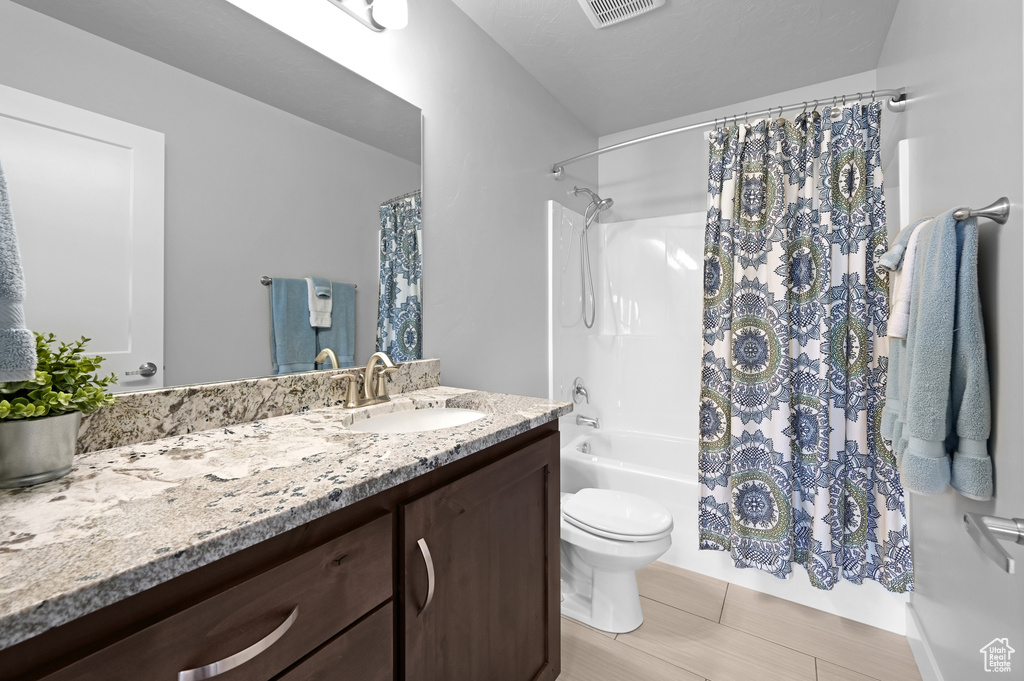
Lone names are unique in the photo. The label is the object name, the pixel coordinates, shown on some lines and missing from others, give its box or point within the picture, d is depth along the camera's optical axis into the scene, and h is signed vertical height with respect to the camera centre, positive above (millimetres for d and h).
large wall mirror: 868 +476
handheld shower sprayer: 2790 +642
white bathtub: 2182 -703
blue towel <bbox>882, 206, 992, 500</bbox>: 986 -85
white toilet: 1675 -800
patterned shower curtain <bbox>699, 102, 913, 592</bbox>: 1748 -63
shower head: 2770 +889
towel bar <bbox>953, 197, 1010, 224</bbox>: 921 +280
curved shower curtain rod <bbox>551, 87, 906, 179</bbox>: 1701 +965
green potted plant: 668 -112
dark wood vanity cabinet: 496 -388
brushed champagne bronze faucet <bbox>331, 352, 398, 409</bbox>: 1315 -114
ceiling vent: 1724 +1325
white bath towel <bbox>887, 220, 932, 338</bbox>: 1233 +133
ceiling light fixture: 1385 +1047
